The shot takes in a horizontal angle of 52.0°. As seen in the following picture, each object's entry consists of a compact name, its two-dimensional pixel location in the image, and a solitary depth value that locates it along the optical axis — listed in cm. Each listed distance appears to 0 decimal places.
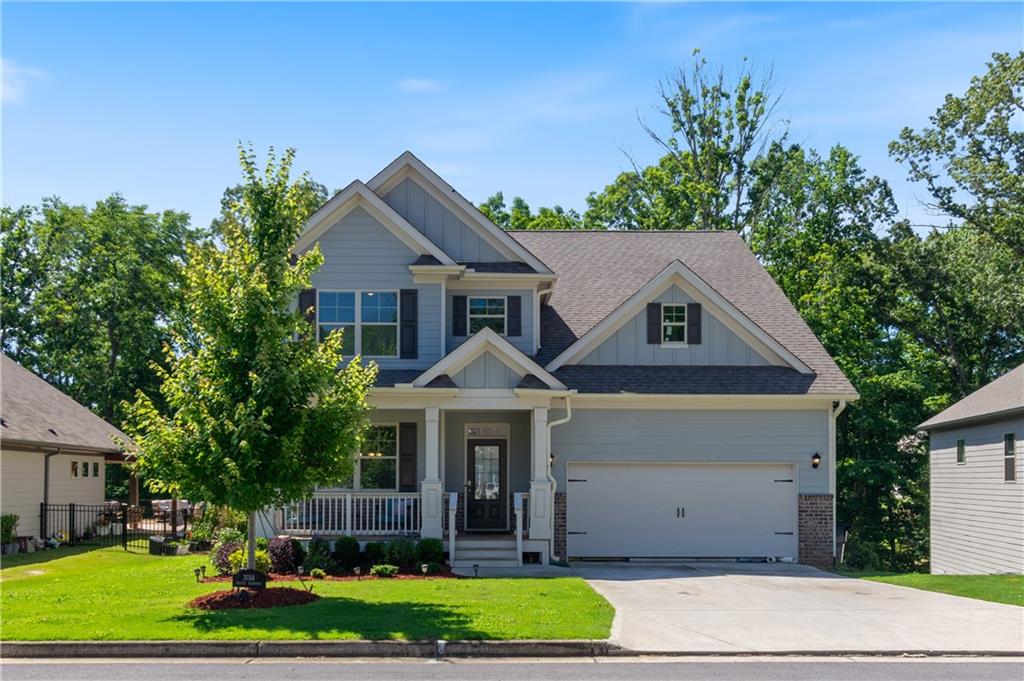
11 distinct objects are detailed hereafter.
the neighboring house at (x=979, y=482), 2527
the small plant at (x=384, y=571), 2042
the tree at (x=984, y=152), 3688
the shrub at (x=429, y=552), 2123
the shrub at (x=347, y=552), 2139
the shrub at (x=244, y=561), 1726
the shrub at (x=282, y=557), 2052
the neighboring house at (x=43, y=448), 2559
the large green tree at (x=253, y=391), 1534
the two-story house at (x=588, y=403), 2436
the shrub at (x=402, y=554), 2122
